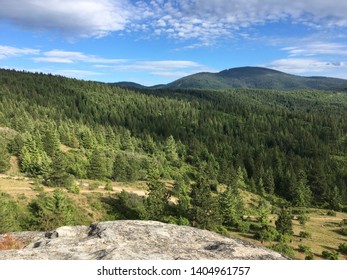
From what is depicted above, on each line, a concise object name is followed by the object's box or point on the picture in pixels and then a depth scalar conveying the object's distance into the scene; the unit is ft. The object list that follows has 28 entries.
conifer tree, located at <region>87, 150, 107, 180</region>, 283.18
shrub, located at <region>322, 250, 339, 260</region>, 159.14
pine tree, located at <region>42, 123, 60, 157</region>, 332.60
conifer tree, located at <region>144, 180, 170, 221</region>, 186.29
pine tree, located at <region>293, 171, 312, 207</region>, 382.79
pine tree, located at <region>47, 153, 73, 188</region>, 221.87
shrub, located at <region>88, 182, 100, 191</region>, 232.57
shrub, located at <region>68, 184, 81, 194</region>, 203.82
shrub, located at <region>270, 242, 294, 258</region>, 158.02
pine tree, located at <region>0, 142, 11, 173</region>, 255.29
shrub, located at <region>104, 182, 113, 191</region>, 239.09
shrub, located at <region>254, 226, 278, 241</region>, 185.98
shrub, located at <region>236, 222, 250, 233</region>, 201.77
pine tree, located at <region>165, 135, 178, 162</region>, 487.16
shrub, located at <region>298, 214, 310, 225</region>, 249.59
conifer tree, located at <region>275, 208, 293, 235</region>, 206.90
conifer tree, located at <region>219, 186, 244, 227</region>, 216.54
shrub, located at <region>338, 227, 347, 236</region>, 235.52
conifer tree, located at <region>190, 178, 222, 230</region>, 184.96
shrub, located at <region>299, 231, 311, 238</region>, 209.93
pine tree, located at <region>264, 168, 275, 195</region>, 426.55
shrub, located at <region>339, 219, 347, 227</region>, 266.04
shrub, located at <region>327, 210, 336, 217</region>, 318.57
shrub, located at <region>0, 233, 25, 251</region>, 55.72
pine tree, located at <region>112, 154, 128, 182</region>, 300.83
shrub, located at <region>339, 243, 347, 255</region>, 184.96
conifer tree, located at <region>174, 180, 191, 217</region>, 209.26
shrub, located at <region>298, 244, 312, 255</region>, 172.02
